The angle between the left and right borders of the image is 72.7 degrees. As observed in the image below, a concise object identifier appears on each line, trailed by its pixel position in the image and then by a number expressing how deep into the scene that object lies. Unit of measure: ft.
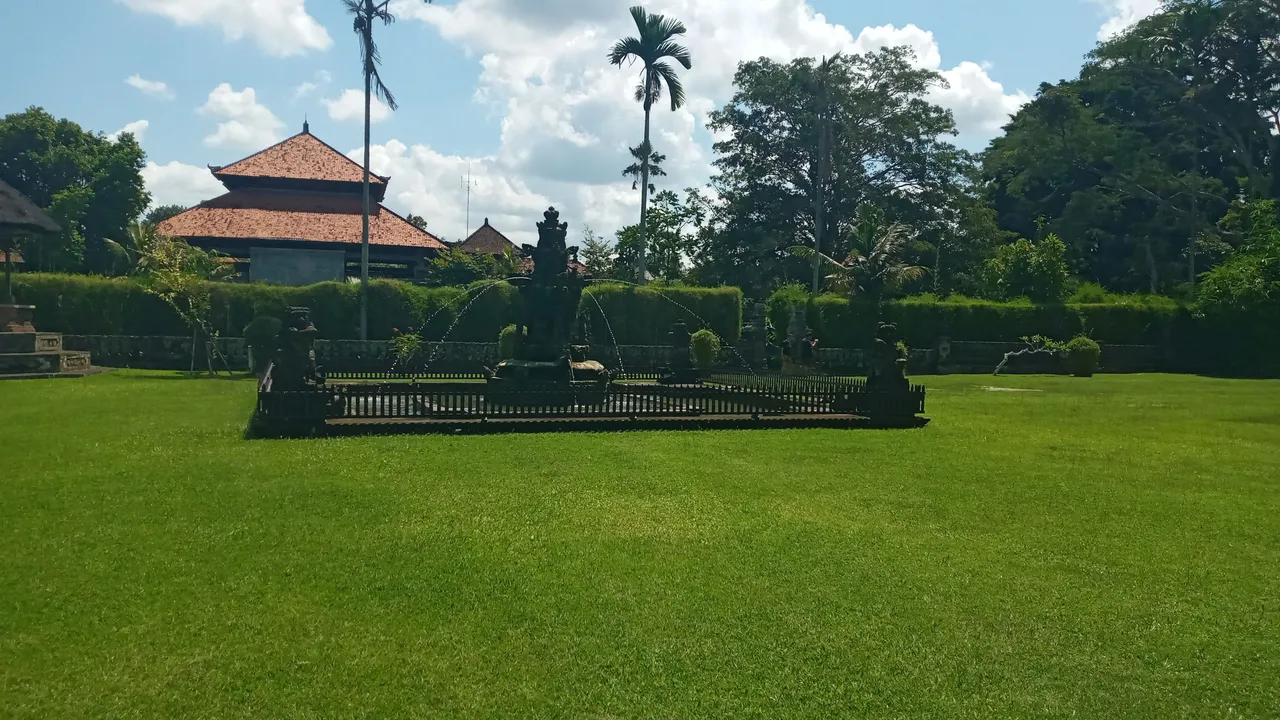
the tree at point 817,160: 153.07
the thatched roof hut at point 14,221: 80.33
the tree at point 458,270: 121.90
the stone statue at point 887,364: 52.80
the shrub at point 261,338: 89.30
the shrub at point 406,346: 85.16
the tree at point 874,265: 121.29
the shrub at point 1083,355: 106.22
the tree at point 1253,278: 108.68
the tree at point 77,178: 143.74
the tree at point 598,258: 145.69
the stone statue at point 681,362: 69.21
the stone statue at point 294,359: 44.52
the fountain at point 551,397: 43.57
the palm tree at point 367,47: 107.24
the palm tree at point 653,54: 120.67
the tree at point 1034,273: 124.88
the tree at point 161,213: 234.79
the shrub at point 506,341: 88.26
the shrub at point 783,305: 117.70
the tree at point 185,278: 86.94
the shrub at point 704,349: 97.25
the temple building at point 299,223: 122.72
